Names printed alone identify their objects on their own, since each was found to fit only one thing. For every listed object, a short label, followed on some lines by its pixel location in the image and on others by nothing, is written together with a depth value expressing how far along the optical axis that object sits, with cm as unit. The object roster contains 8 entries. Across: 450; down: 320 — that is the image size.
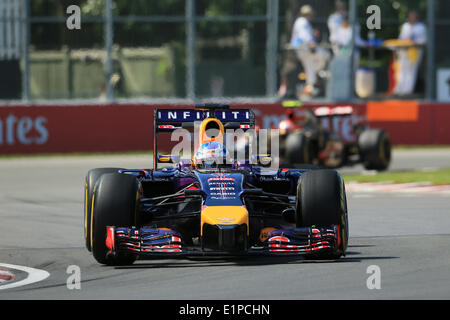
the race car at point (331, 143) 2041
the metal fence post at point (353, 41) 2703
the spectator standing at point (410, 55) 2748
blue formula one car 963
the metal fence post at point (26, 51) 2609
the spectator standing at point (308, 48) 2670
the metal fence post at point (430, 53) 2753
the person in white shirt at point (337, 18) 2697
